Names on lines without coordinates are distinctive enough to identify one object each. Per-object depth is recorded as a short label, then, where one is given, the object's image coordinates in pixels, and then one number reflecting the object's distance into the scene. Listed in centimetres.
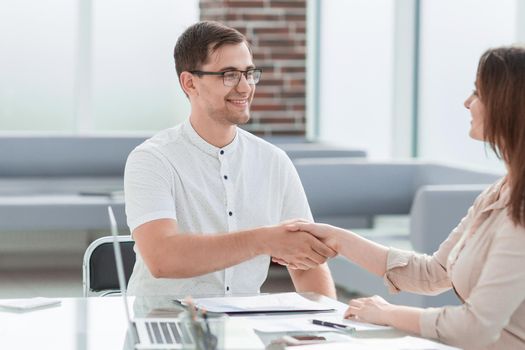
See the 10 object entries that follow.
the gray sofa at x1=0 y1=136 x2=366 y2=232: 739
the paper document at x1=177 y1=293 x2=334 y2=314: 327
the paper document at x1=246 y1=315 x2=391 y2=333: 312
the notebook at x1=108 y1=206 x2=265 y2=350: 275
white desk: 306
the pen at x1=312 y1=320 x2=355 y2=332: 313
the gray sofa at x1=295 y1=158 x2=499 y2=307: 588
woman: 306
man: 352
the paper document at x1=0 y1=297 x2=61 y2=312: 332
